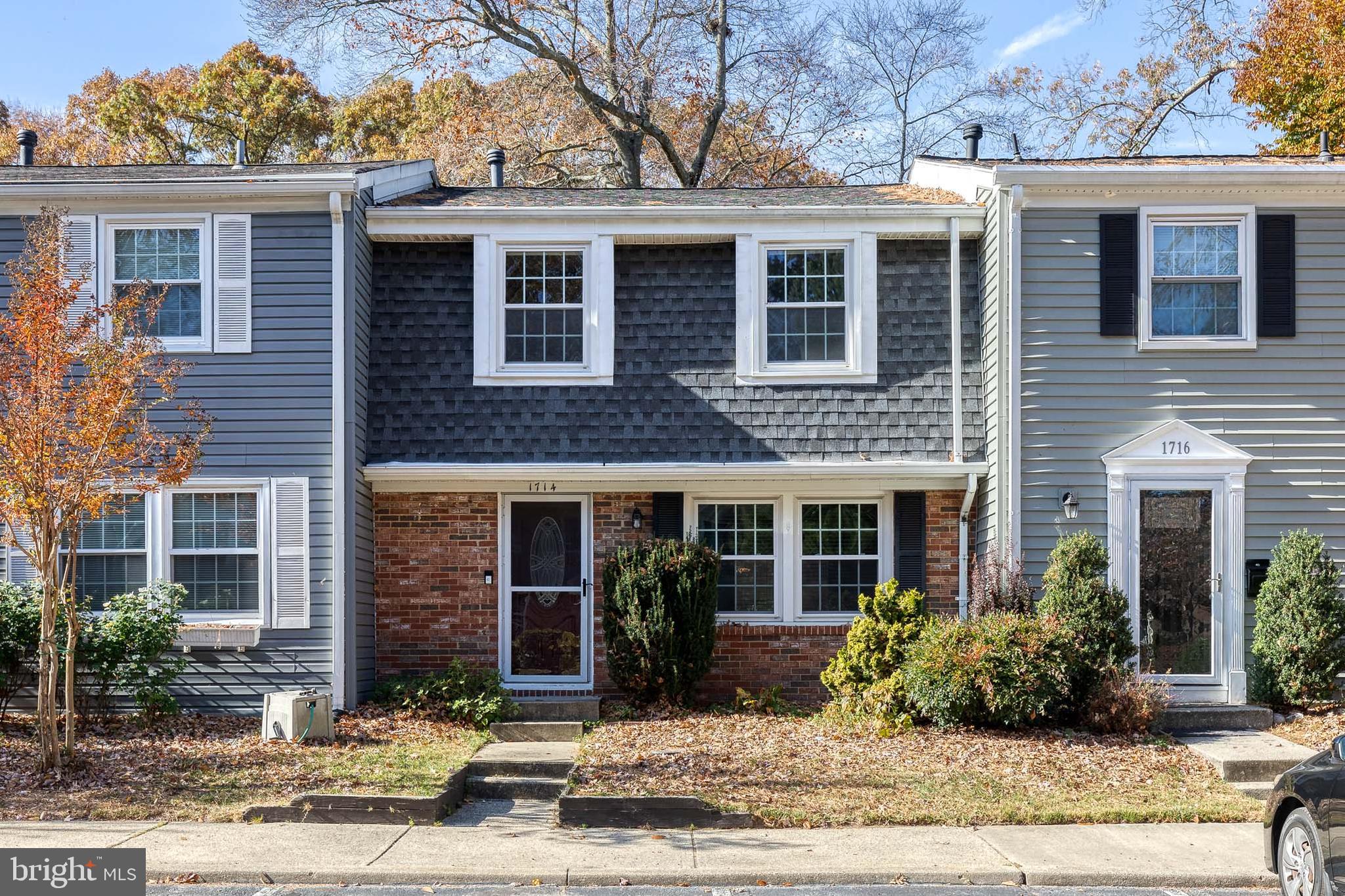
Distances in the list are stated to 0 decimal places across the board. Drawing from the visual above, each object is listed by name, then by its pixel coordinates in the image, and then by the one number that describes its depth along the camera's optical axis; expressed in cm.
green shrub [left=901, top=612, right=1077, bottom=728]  1064
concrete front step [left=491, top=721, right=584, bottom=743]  1115
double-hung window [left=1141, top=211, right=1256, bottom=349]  1205
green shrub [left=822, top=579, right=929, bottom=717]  1162
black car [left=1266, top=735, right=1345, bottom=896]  599
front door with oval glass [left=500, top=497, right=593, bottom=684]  1287
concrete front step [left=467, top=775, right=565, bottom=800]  957
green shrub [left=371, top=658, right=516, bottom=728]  1151
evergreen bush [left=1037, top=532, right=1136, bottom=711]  1112
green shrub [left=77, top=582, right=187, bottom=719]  1109
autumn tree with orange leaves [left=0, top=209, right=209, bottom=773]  920
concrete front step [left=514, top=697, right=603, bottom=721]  1162
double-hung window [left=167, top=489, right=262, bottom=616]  1201
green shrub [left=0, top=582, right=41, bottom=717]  1103
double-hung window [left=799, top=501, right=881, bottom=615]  1296
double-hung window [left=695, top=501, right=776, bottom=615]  1292
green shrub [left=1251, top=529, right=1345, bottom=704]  1136
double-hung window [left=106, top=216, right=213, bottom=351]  1216
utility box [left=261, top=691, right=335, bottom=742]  1070
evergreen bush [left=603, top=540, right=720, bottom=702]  1177
